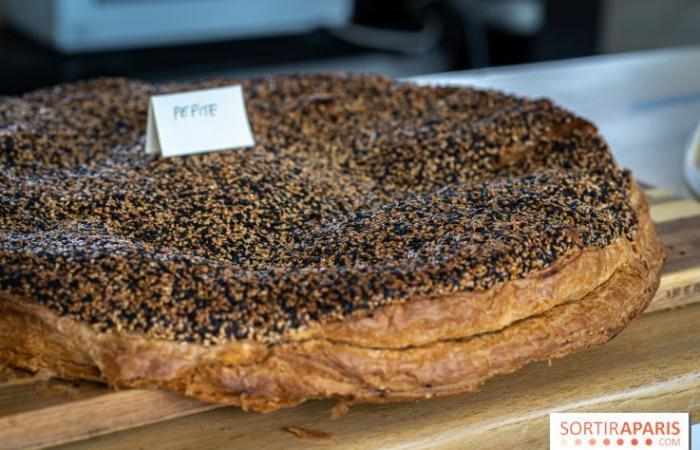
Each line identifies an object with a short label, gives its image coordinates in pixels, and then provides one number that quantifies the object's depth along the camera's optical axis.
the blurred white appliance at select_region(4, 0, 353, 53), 1.27
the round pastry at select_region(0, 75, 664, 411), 0.50
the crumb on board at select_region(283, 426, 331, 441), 0.52
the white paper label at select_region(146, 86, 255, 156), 0.64
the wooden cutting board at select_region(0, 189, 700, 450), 0.51
